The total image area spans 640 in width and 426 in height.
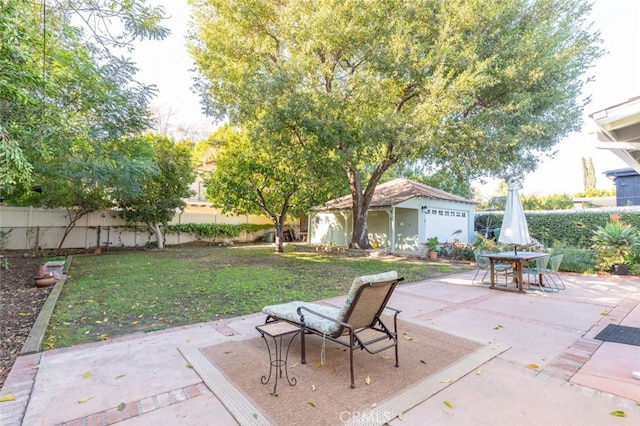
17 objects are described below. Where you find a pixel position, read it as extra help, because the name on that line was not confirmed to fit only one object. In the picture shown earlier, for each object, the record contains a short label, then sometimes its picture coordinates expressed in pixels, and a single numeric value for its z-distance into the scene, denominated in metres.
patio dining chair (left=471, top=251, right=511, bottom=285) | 8.59
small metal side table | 3.20
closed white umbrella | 8.46
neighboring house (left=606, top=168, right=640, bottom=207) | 19.95
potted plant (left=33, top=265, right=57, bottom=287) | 7.57
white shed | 17.05
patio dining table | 7.63
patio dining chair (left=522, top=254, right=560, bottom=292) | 7.74
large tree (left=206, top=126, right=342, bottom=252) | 15.59
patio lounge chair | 3.28
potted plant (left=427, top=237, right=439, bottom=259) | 14.75
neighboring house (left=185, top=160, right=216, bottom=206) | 22.48
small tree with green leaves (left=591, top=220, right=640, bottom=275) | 10.28
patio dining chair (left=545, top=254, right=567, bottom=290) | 7.86
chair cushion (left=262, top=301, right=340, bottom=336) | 3.51
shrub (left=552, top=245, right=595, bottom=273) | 10.84
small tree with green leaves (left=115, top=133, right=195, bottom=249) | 15.79
